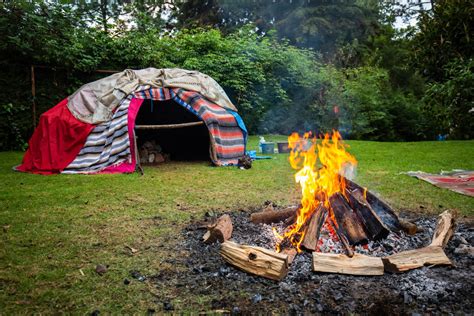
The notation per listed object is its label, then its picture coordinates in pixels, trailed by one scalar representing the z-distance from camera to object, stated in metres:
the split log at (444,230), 2.95
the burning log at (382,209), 3.43
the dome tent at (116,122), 7.20
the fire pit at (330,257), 2.32
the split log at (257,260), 2.55
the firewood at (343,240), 2.76
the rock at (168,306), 2.25
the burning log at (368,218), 3.06
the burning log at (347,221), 3.05
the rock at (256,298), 2.33
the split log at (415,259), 2.60
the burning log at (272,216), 3.71
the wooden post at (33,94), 10.02
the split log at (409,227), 3.35
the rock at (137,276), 2.65
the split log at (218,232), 3.25
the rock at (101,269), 2.76
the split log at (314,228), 2.96
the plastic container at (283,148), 9.76
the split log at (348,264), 2.60
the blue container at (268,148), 9.67
